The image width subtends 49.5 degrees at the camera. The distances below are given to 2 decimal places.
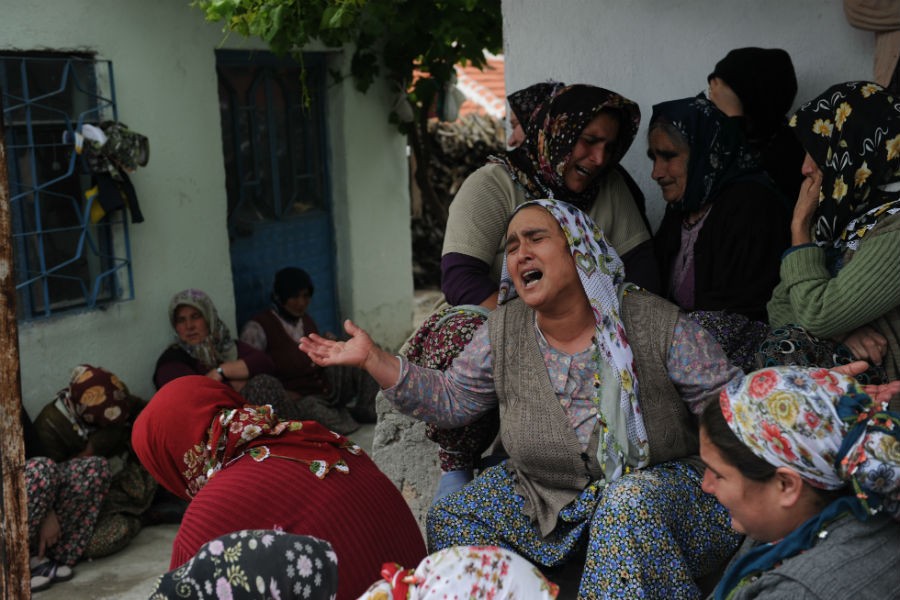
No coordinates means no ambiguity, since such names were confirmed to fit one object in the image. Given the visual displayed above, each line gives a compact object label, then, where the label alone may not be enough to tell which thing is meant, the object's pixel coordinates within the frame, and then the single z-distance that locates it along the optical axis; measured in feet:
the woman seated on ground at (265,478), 7.91
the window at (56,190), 17.90
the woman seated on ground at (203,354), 19.76
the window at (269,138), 23.66
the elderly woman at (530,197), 10.93
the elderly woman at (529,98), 12.51
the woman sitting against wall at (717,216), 10.85
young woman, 5.76
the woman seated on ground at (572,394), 8.99
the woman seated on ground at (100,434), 16.53
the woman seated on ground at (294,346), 21.76
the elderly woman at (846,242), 8.87
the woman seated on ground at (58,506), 15.37
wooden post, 7.89
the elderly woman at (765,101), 11.55
